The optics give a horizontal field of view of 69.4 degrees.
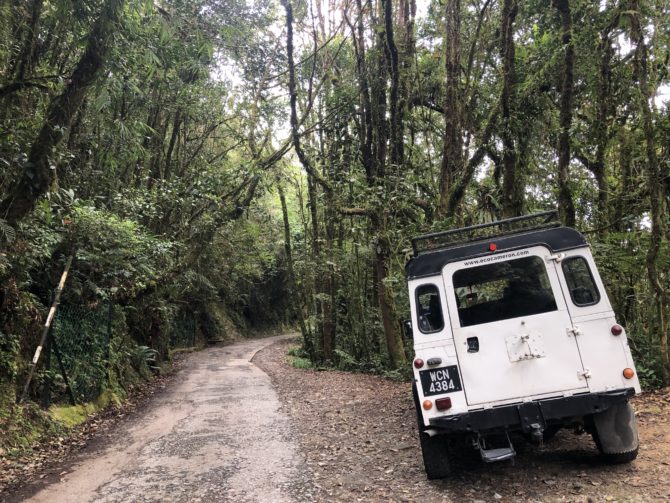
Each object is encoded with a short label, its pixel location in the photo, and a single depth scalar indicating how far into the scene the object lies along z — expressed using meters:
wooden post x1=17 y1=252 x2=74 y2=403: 7.77
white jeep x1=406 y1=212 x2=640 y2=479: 4.69
